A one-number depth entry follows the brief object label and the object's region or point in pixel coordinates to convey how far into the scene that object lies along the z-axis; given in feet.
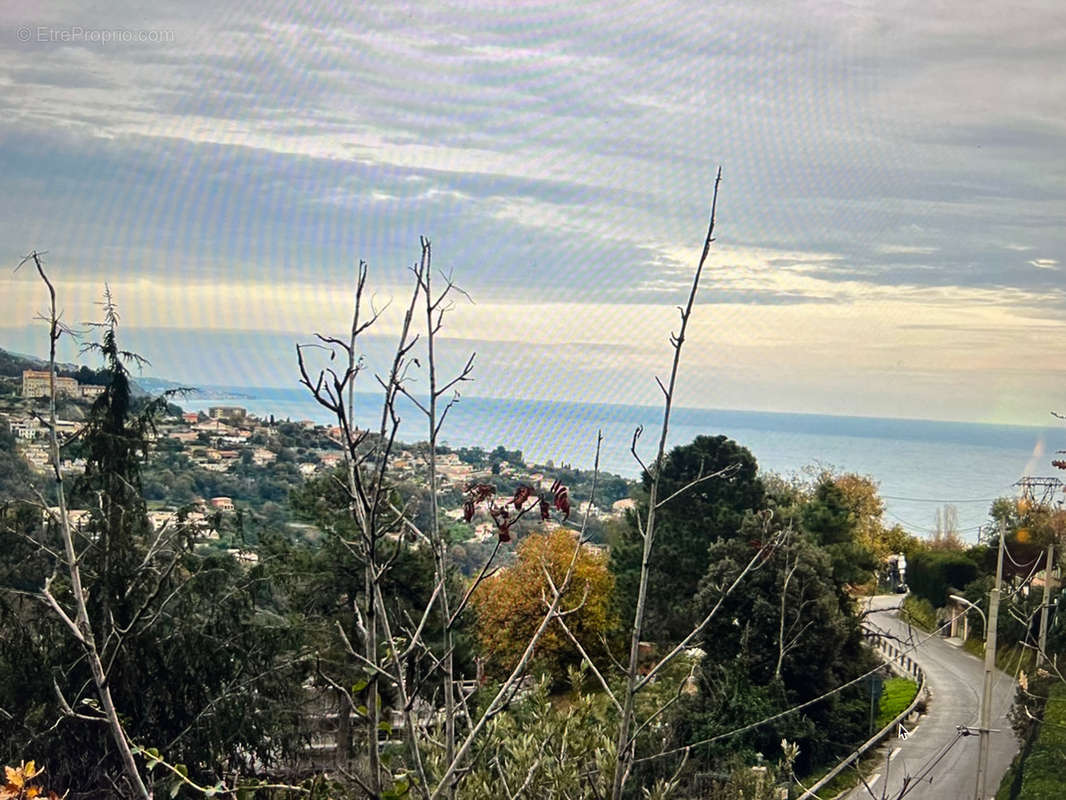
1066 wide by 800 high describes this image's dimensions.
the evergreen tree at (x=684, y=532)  61.11
